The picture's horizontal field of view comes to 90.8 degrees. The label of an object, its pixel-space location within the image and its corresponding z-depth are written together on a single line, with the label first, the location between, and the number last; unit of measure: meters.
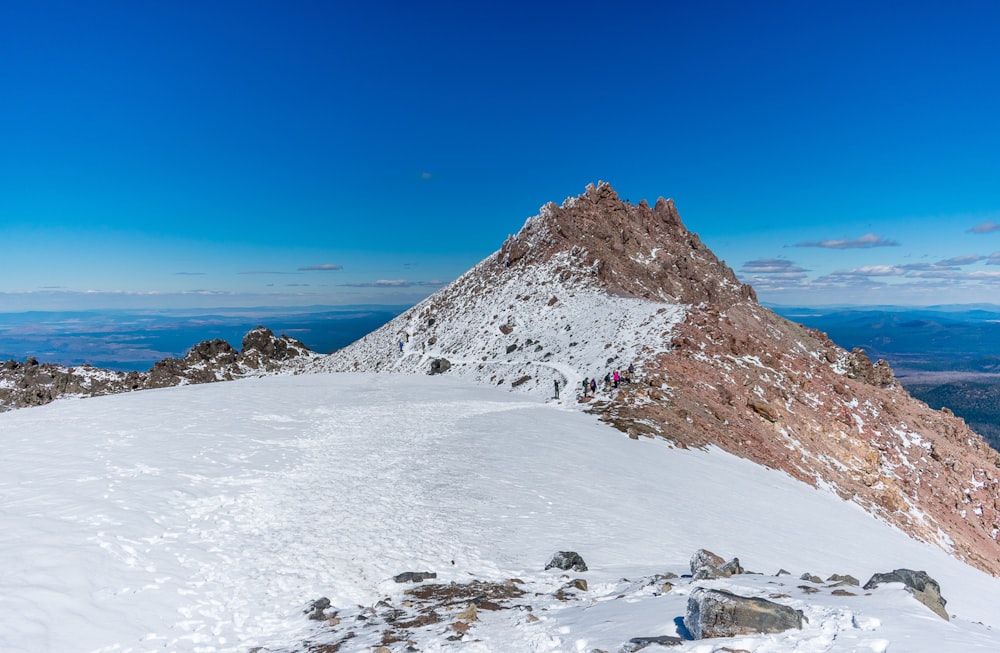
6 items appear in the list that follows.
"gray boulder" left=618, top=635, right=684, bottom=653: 7.20
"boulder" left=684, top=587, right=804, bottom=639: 7.06
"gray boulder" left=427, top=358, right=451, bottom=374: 56.44
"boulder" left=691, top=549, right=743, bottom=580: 10.88
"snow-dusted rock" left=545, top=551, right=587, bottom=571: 12.56
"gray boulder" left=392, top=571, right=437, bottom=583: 11.91
